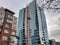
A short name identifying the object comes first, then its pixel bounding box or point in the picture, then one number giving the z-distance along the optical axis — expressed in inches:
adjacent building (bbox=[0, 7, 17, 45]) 549.3
